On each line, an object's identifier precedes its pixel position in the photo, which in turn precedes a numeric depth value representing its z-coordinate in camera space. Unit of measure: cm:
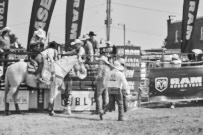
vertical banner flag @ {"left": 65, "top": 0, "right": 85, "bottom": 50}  1825
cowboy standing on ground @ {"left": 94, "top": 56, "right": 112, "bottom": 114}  1285
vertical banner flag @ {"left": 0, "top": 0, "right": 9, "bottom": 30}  1706
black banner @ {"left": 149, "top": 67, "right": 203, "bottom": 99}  1597
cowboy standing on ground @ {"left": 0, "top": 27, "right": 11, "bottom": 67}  1448
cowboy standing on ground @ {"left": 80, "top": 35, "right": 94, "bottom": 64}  1559
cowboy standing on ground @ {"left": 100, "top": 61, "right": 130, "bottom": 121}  1250
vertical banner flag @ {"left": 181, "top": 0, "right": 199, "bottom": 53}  2367
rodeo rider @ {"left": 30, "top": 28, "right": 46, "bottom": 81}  1345
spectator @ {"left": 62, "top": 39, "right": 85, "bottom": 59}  1427
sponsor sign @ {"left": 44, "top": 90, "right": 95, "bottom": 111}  1477
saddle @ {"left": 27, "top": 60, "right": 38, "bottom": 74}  1342
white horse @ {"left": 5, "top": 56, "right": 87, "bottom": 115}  1332
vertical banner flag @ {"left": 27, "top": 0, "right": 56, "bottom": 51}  1698
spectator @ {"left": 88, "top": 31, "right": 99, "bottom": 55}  1619
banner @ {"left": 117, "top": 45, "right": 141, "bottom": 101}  1576
